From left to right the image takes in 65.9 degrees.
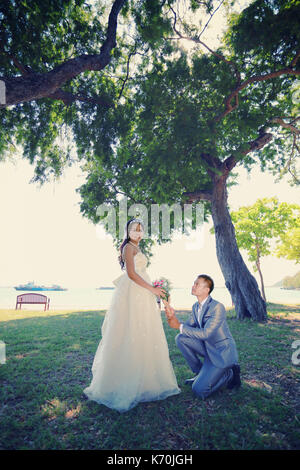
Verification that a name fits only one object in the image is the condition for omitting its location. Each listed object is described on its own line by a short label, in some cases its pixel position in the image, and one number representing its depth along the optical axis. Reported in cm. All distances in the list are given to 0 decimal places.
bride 383
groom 394
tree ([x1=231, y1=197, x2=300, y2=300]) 2256
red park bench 1891
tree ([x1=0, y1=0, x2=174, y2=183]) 661
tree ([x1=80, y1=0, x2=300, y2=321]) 801
